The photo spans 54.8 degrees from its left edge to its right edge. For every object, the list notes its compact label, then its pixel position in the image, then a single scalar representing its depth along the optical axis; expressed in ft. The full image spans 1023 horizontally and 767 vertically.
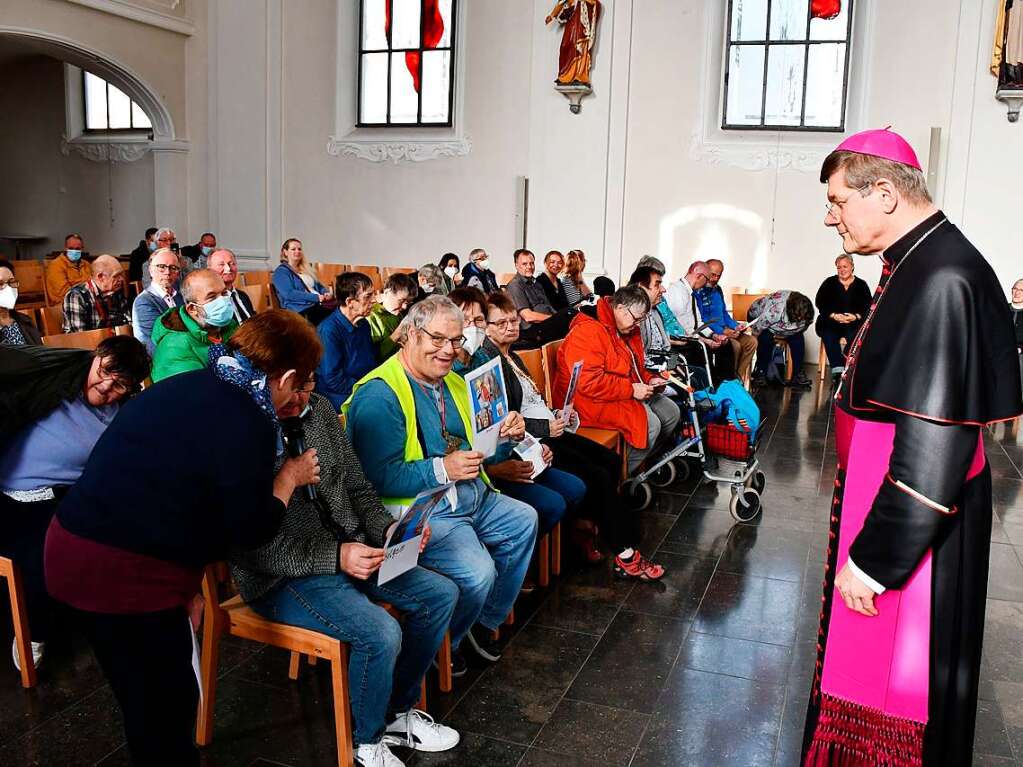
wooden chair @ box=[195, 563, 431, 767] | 9.51
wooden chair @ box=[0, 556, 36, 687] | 11.04
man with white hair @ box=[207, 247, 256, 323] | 22.43
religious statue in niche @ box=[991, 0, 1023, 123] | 33.71
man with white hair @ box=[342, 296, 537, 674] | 11.19
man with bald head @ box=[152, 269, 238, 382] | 13.79
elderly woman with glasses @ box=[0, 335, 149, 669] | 10.91
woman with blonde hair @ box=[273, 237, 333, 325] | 30.30
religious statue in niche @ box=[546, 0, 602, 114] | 38.55
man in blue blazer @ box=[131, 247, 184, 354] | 18.57
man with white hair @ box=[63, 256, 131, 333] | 22.62
